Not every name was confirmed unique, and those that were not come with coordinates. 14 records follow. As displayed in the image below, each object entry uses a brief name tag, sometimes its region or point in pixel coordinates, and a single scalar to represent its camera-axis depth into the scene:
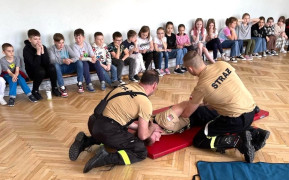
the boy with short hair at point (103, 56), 5.02
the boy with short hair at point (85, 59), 4.80
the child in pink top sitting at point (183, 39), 6.22
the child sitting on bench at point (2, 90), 4.18
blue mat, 2.32
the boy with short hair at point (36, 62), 4.42
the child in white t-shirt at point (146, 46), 5.55
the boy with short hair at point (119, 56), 5.12
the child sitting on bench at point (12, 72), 4.24
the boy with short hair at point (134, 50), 5.34
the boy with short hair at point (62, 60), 4.62
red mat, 2.67
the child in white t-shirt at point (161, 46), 5.74
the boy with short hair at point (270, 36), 7.54
